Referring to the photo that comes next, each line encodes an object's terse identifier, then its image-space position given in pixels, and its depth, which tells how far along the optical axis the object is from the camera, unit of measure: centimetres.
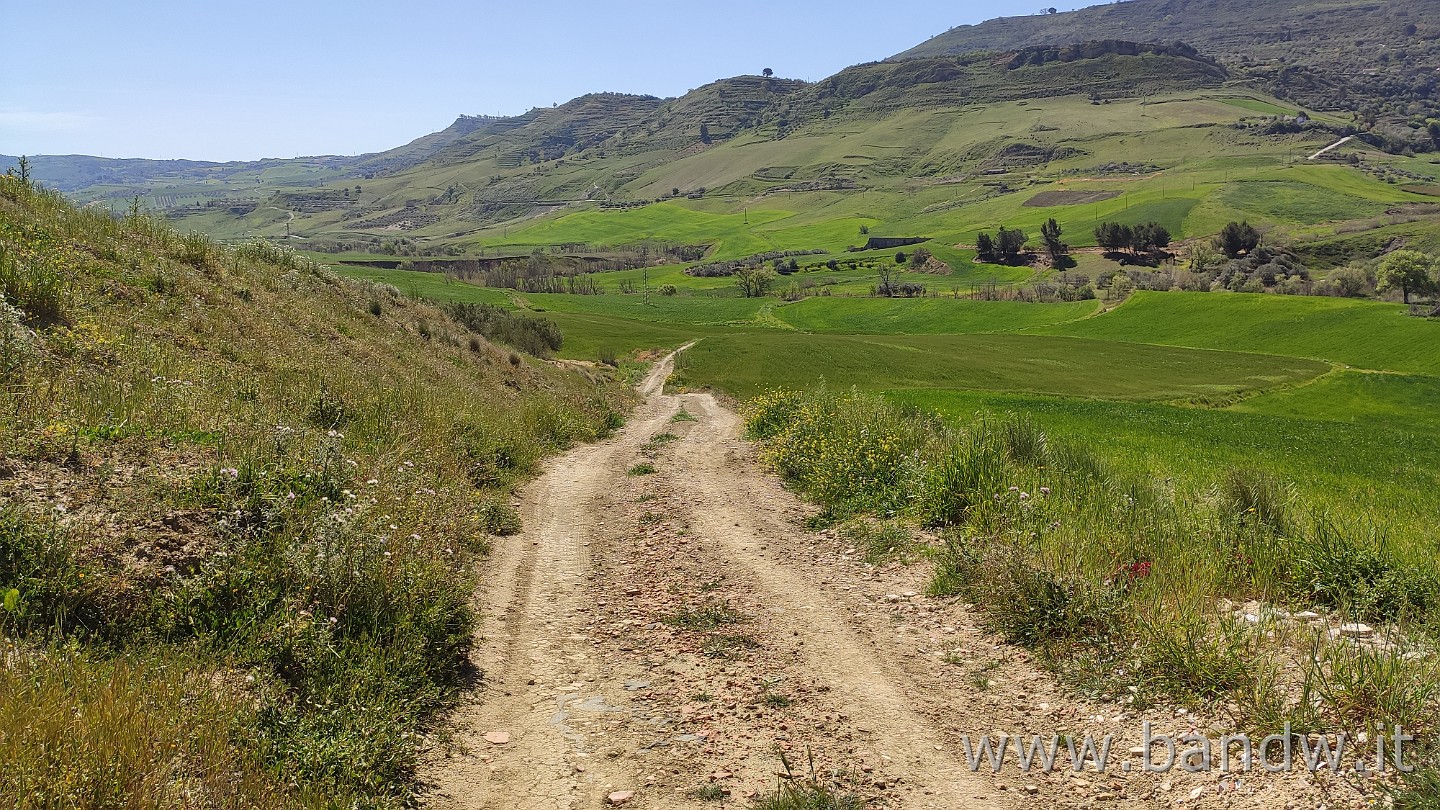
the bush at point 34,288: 996
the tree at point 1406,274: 9488
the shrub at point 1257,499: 946
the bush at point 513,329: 5088
